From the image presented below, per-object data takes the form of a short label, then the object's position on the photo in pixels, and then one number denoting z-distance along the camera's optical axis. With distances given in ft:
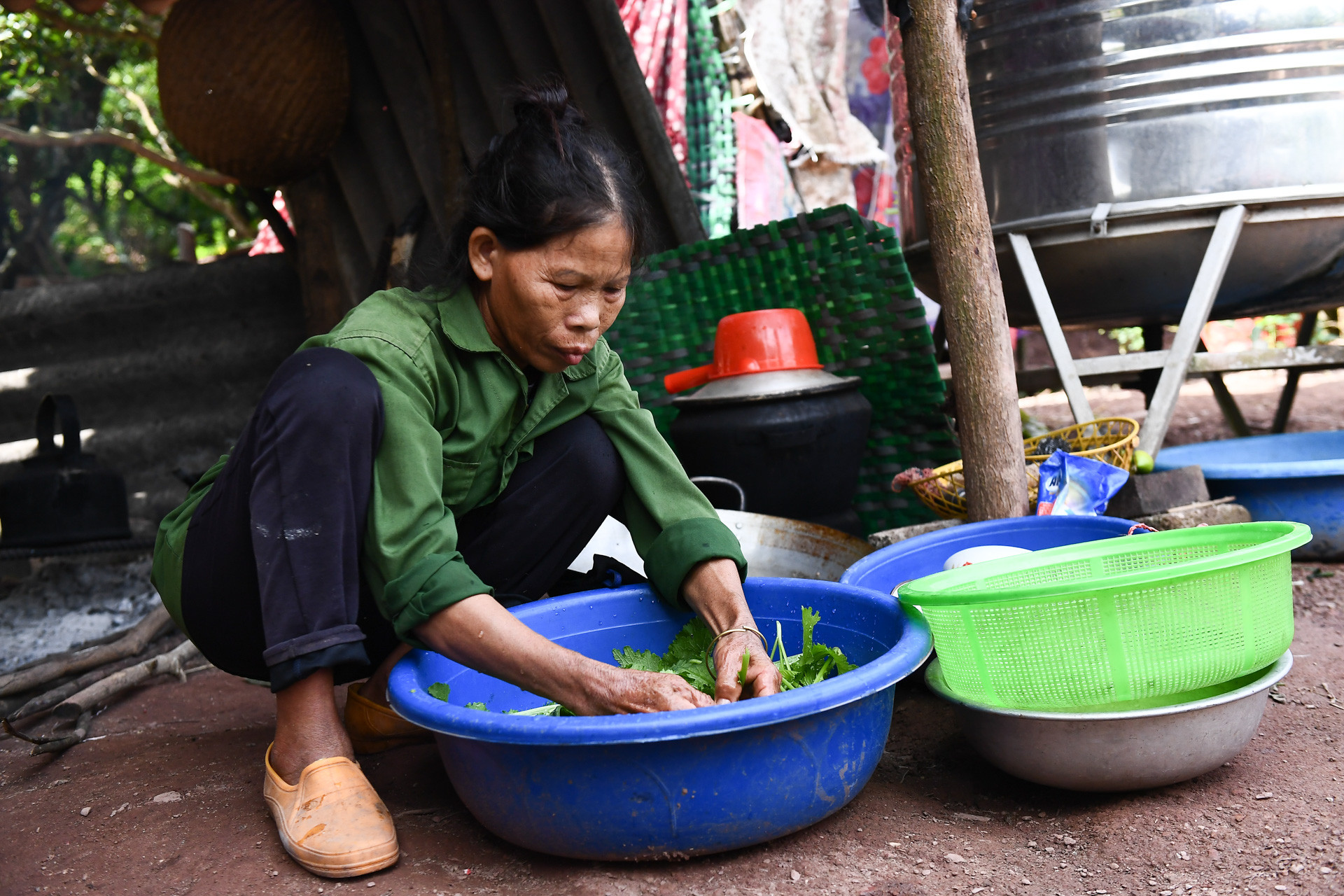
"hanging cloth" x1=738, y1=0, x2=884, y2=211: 14.65
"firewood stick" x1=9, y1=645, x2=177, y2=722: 6.95
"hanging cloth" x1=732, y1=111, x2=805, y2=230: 13.96
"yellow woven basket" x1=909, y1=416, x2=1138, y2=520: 7.85
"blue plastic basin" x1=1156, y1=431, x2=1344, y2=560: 8.32
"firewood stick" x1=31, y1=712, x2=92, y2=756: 6.34
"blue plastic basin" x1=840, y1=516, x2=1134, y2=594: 6.49
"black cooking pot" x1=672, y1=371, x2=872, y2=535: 8.38
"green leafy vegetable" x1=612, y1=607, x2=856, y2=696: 5.12
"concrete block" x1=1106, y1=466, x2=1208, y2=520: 7.63
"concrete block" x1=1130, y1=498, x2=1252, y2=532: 7.25
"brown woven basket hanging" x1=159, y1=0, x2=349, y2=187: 10.32
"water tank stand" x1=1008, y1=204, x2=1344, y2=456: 8.64
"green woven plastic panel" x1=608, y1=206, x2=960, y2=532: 9.00
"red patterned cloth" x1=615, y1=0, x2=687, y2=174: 13.51
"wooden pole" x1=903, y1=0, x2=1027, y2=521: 6.92
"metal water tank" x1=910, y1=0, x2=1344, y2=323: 8.59
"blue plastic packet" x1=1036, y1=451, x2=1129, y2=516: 7.20
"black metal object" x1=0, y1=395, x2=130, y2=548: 9.07
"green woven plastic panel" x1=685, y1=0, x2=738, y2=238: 13.30
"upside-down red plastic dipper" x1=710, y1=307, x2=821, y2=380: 8.66
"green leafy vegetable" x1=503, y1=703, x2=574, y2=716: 5.19
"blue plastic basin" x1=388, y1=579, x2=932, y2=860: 3.79
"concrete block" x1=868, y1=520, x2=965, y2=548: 7.39
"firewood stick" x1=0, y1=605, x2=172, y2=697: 7.48
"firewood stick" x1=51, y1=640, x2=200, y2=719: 6.86
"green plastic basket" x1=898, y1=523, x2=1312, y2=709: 4.20
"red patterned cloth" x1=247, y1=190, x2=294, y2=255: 17.40
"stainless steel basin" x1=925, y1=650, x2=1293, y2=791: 4.37
